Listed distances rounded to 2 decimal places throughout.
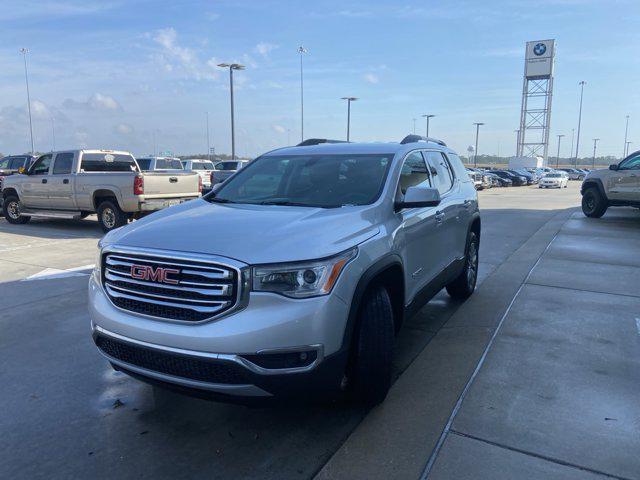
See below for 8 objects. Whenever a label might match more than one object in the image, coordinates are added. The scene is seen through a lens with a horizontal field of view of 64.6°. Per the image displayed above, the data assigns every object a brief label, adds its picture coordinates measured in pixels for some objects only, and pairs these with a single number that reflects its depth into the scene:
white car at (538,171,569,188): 43.03
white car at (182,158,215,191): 22.05
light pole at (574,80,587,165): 94.56
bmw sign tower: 79.94
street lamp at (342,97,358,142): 46.57
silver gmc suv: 2.68
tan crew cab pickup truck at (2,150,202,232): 11.53
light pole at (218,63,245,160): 30.45
